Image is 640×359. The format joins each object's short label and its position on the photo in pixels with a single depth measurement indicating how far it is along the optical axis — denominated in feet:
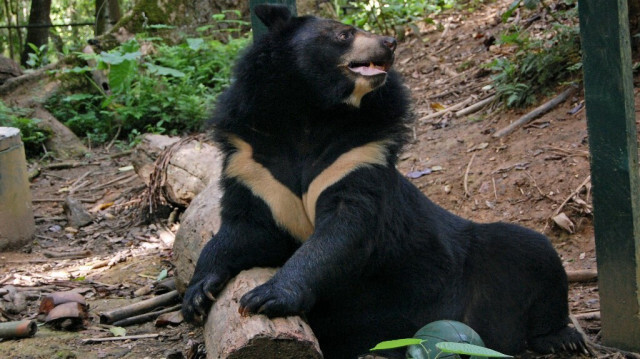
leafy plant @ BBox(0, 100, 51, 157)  28.89
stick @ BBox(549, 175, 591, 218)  17.47
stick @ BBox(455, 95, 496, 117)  23.54
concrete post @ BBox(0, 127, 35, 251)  20.51
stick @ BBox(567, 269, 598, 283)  14.98
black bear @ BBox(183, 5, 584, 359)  11.60
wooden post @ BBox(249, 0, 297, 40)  14.25
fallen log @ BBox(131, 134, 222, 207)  20.52
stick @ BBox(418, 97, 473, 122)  24.53
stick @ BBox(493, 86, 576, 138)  20.99
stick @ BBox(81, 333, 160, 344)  13.53
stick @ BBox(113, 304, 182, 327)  14.62
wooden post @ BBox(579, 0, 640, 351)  10.49
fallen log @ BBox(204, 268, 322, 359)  9.16
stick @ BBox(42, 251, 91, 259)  20.13
